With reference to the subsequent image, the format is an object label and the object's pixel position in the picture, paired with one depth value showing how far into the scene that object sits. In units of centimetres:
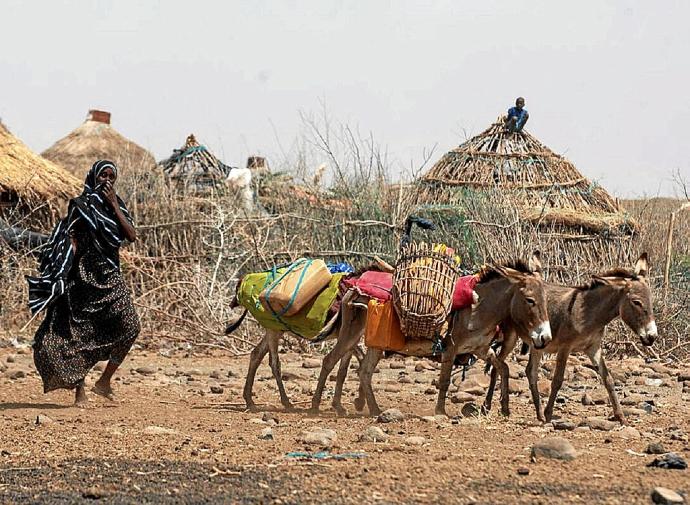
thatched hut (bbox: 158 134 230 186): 4309
